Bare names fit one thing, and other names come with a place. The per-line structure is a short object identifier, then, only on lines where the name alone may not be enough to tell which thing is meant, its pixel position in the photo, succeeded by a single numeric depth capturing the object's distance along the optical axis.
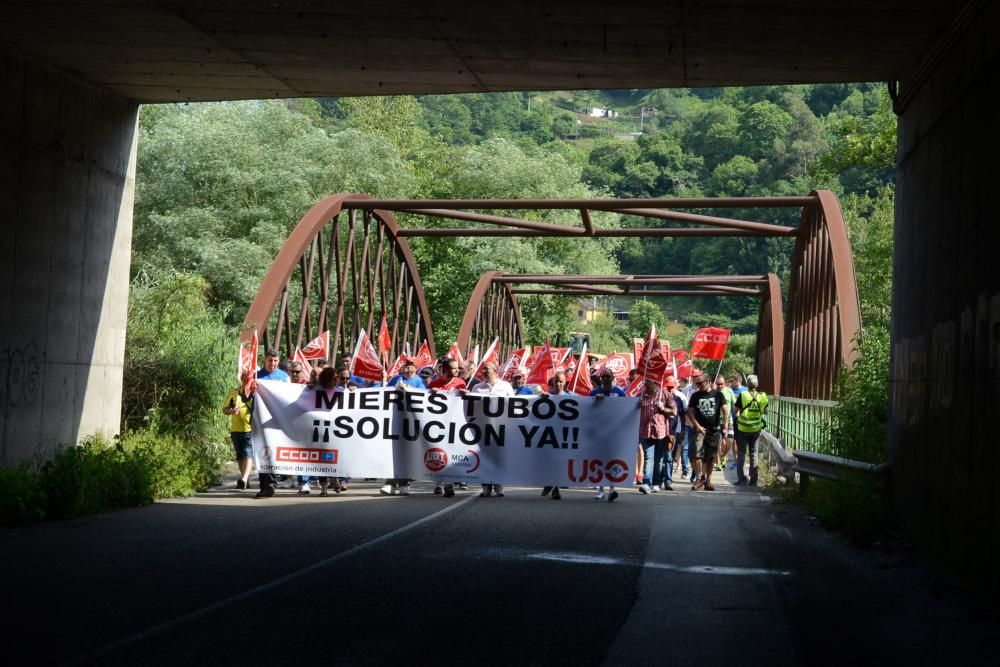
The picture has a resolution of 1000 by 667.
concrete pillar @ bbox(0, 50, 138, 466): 14.22
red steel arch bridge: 22.09
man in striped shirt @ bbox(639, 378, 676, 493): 19.23
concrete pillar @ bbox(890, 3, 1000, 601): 9.26
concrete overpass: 10.22
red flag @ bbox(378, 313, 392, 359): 25.31
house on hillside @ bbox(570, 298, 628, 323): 168.82
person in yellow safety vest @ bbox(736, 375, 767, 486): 21.64
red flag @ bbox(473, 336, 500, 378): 22.06
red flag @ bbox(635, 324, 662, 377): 19.31
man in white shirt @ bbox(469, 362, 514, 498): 18.12
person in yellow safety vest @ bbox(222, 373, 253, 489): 17.73
